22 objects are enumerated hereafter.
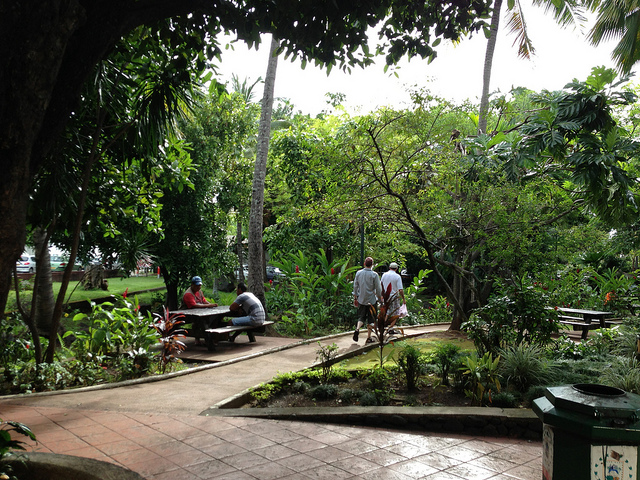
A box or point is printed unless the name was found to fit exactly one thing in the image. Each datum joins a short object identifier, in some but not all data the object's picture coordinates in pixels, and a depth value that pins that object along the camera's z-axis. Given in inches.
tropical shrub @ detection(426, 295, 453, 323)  624.0
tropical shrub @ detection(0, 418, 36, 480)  116.6
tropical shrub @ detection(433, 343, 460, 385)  258.9
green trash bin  92.4
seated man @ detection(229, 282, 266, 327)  409.1
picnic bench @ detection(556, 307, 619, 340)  420.5
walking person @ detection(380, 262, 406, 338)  445.6
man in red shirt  434.0
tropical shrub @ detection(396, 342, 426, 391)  252.8
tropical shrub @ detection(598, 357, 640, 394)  226.5
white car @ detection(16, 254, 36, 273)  1225.8
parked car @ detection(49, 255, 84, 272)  1244.6
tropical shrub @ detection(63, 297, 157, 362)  315.9
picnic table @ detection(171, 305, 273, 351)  382.3
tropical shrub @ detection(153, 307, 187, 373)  307.9
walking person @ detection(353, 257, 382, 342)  399.5
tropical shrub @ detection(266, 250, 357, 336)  501.0
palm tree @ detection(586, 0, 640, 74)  535.8
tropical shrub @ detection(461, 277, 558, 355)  278.1
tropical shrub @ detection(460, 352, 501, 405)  228.7
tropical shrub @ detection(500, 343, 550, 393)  247.3
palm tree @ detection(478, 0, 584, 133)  513.3
